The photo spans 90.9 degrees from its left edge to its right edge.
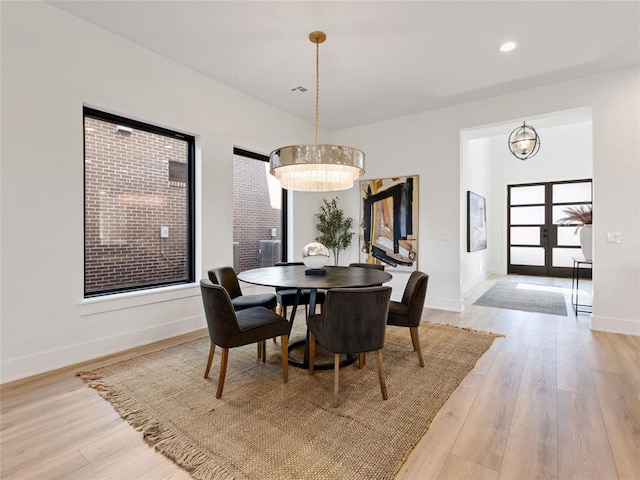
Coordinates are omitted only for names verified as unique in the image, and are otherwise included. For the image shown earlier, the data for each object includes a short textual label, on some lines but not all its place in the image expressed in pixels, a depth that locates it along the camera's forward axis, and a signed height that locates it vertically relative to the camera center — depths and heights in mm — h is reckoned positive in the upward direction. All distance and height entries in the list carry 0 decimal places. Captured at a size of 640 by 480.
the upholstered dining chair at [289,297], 3214 -612
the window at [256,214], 4355 +377
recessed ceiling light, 3094 +1919
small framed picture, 5738 +325
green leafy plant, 5535 +176
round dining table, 2398 -338
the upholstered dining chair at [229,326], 2166 -634
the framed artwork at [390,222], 5062 +279
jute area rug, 1591 -1110
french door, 7629 +265
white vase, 4309 -39
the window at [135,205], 3041 +365
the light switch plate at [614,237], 3664 +13
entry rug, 4707 -1025
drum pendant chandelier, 2607 +636
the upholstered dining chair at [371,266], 3604 -320
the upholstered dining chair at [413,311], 2666 -621
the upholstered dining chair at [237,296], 2938 -578
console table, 4438 -1023
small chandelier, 4684 +1467
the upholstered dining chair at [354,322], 2045 -551
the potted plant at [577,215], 7333 +545
